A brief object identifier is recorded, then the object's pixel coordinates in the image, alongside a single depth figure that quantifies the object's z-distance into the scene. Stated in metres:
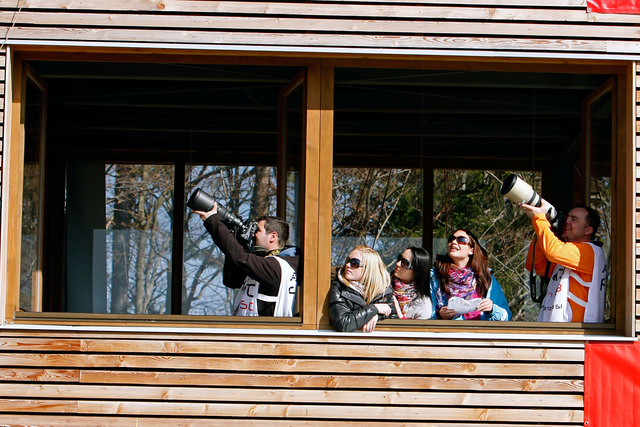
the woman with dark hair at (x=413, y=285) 10.03
